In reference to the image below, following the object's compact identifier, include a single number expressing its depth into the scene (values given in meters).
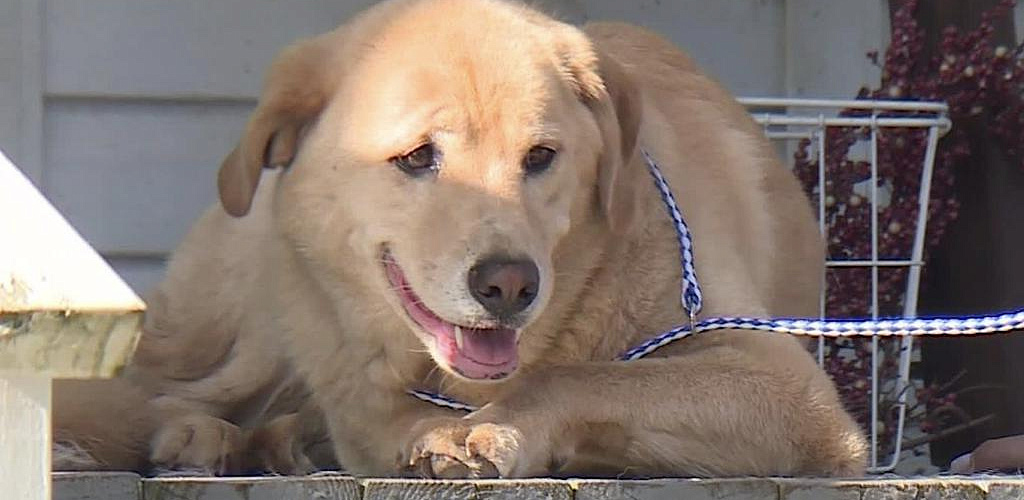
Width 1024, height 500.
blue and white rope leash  4.64
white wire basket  7.80
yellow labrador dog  4.86
